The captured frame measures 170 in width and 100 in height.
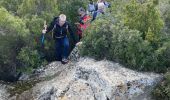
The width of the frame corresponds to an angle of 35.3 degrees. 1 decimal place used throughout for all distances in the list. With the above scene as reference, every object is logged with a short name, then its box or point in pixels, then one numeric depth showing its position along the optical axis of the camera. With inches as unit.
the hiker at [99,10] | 387.7
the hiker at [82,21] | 384.3
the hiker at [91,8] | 401.7
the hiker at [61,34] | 352.1
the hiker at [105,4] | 403.6
